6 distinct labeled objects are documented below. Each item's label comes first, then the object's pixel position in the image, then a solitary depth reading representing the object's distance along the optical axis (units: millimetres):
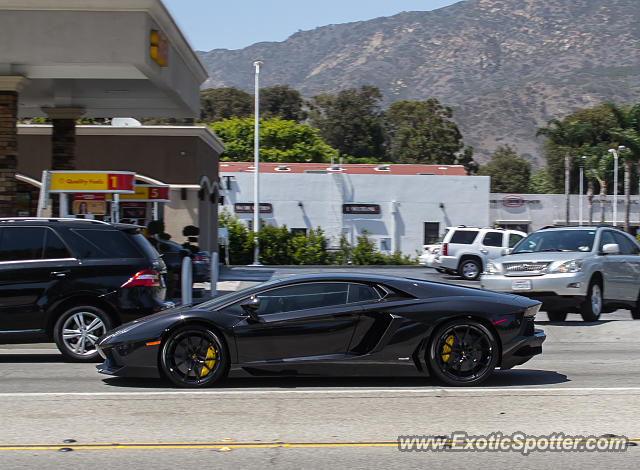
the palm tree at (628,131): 56094
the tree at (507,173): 119812
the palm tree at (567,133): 77188
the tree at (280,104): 109688
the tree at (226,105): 112250
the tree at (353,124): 113062
